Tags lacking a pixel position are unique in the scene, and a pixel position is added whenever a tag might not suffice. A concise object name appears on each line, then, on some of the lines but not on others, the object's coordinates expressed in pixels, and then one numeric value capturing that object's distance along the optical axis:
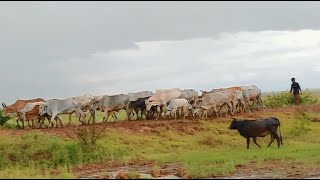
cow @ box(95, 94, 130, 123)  35.81
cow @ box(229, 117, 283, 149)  28.20
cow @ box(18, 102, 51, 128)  33.78
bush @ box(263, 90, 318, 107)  44.13
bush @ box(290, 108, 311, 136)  33.57
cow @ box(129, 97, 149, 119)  37.09
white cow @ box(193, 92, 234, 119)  37.25
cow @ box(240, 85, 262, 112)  41.16
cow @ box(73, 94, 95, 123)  34.72
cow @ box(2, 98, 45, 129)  34.95
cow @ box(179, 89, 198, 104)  40.00
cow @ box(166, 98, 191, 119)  36.22
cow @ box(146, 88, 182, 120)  36.67
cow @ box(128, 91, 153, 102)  37.95
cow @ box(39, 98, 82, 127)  33.38
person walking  41.51
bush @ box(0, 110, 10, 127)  34.99
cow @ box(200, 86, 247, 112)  38.78
